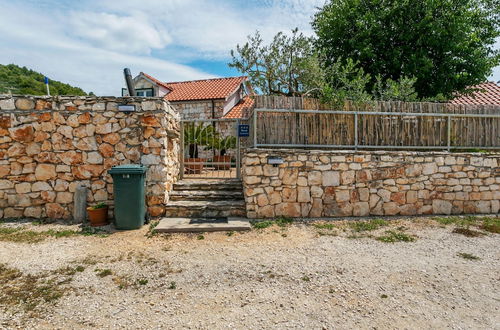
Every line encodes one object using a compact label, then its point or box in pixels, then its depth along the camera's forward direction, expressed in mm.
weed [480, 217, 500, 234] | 5645
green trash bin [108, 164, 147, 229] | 5539
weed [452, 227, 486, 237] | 5391
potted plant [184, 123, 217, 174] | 9562
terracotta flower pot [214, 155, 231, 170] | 11195
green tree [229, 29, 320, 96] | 9461
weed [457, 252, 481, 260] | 4270
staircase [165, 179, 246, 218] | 6168
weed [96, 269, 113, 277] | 3660
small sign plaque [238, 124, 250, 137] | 7328
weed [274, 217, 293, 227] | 5977
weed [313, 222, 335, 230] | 5800
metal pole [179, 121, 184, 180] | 7695
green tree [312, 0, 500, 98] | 10625
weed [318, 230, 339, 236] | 5414
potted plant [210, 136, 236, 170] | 9421
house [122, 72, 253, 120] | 17719
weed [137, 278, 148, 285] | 3439
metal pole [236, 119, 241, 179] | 7679
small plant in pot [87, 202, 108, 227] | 5738
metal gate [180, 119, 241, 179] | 7730
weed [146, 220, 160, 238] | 5250
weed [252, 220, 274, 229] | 5738
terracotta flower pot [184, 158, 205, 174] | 9469
